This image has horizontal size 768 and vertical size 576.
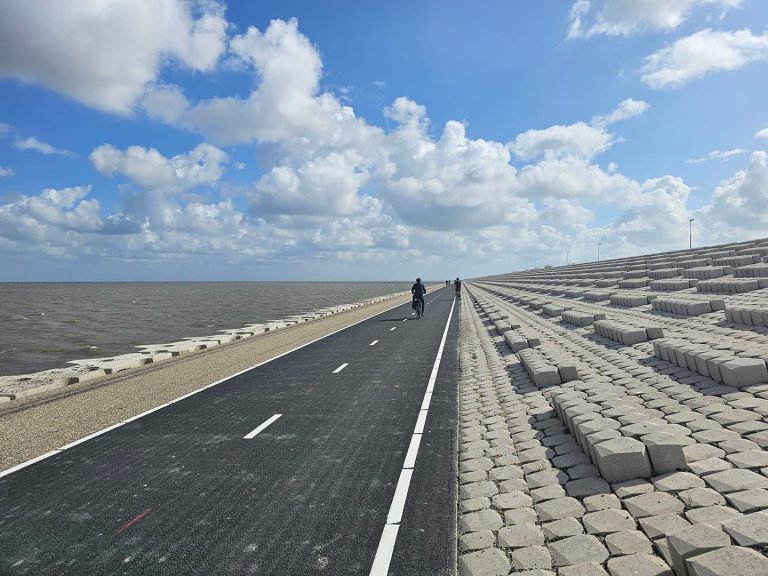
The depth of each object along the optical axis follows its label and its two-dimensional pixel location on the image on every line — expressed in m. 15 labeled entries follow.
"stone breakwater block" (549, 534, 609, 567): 4.29
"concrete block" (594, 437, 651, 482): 5.38
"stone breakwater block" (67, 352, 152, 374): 18.19
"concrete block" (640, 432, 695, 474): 5.31
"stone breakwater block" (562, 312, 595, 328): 16.84
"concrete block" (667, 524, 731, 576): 3.62
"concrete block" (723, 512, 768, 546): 3.65
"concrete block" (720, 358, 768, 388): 7.00
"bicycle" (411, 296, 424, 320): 33.73
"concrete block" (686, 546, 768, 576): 3.30
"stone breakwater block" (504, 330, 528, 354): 15.34
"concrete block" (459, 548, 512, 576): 4.36
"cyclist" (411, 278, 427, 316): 32.77
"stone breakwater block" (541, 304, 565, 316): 22.16
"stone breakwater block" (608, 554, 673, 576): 3.88
